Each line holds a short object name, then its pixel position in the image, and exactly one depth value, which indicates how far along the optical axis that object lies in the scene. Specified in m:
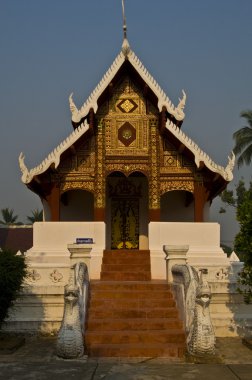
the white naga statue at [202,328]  8.29
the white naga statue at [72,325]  8.26
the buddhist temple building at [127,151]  13.96
